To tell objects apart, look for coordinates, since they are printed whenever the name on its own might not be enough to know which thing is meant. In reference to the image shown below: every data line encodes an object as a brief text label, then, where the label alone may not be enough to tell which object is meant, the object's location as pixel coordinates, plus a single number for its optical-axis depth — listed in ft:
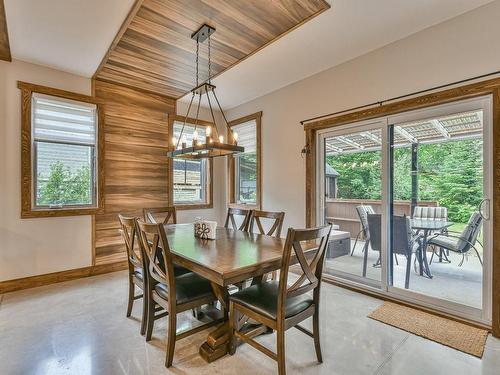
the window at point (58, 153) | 10.90
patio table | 9.09
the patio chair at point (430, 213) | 8.84
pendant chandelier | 7.73
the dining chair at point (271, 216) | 9.38
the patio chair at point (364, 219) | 10.69
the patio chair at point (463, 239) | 8.00
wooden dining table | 5.43
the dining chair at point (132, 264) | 7.39
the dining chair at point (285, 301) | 5.36
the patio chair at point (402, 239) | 9.56
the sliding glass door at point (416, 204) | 8.00
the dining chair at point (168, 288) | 6.15
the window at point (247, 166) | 15.02
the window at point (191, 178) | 15.74
